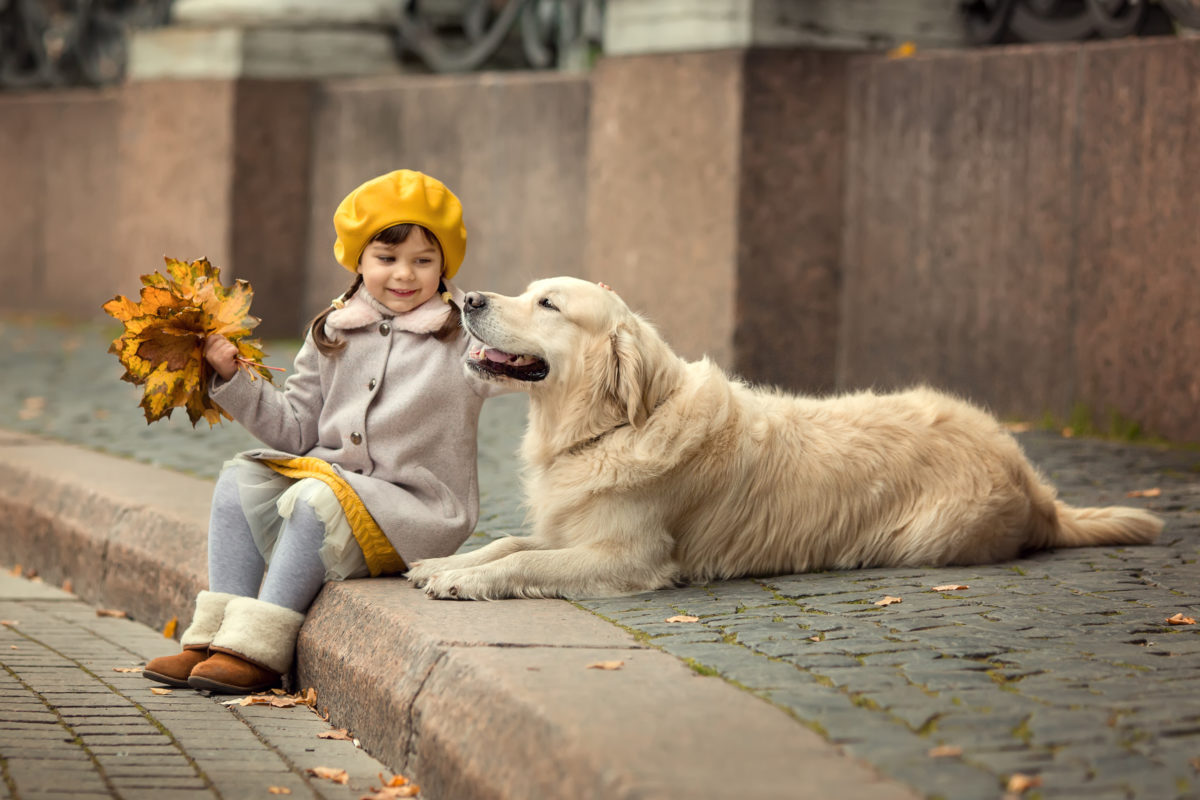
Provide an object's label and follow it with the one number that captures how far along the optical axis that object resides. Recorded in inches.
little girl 361.1
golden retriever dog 362.3
